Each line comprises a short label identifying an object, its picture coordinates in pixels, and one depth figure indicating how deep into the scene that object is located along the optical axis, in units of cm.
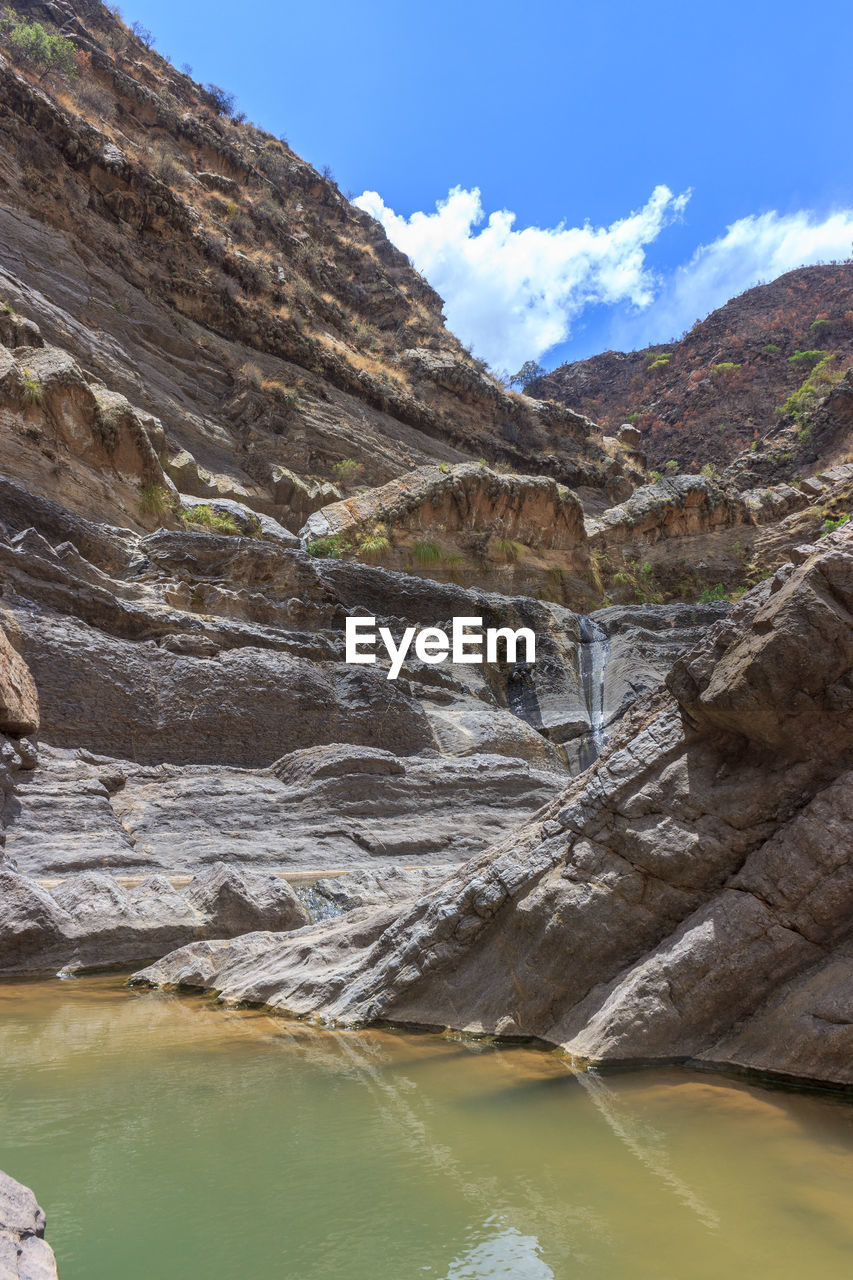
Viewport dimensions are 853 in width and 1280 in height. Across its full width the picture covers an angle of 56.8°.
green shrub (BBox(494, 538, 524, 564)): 2298
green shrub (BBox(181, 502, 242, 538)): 1744
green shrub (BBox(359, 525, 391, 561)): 2067
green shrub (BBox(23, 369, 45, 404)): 1405
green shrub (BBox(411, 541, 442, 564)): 2162
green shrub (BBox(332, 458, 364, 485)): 2914
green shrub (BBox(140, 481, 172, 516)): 1612
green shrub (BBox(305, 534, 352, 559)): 1975
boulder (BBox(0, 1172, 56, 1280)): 178
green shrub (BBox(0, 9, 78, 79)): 3431
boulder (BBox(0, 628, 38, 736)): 837
